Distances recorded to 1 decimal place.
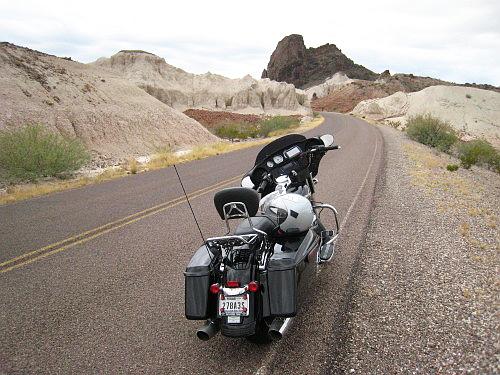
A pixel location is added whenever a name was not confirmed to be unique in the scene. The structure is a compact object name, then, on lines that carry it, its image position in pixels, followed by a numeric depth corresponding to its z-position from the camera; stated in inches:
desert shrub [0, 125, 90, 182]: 631.2
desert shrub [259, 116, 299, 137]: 1617.9
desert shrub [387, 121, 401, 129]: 2039.6
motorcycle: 132.0
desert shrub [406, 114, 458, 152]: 1153.4
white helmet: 158.2
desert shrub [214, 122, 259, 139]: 1518.2
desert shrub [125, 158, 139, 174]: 650.8
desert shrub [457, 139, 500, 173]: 871.7
